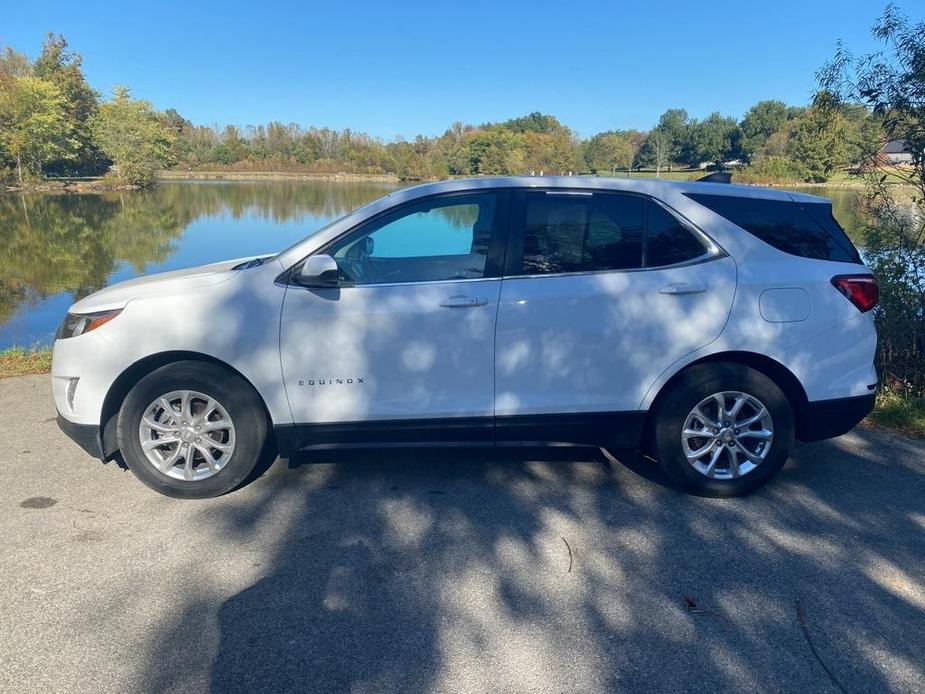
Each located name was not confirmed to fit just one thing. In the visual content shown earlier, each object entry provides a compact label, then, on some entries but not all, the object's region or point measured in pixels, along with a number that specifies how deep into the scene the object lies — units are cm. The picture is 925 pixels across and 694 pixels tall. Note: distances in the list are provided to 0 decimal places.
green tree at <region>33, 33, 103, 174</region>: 7106
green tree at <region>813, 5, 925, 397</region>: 568
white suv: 365
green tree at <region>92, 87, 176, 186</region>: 6569
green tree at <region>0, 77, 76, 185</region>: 5953
